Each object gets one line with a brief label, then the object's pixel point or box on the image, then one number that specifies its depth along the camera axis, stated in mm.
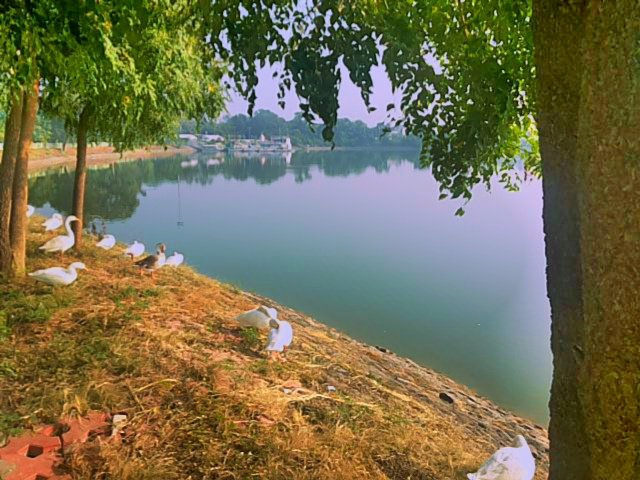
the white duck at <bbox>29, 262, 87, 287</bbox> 5848
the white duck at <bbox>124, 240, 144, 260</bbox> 8766
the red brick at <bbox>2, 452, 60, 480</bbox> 2808
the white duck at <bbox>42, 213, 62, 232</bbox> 10129
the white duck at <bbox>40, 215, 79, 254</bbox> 7461
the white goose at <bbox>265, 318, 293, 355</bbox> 5262
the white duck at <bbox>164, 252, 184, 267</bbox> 8659
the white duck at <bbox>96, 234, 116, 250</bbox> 9516
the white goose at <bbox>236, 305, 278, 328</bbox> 5680
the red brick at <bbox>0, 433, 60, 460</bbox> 3029
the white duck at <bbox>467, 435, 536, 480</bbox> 3647
